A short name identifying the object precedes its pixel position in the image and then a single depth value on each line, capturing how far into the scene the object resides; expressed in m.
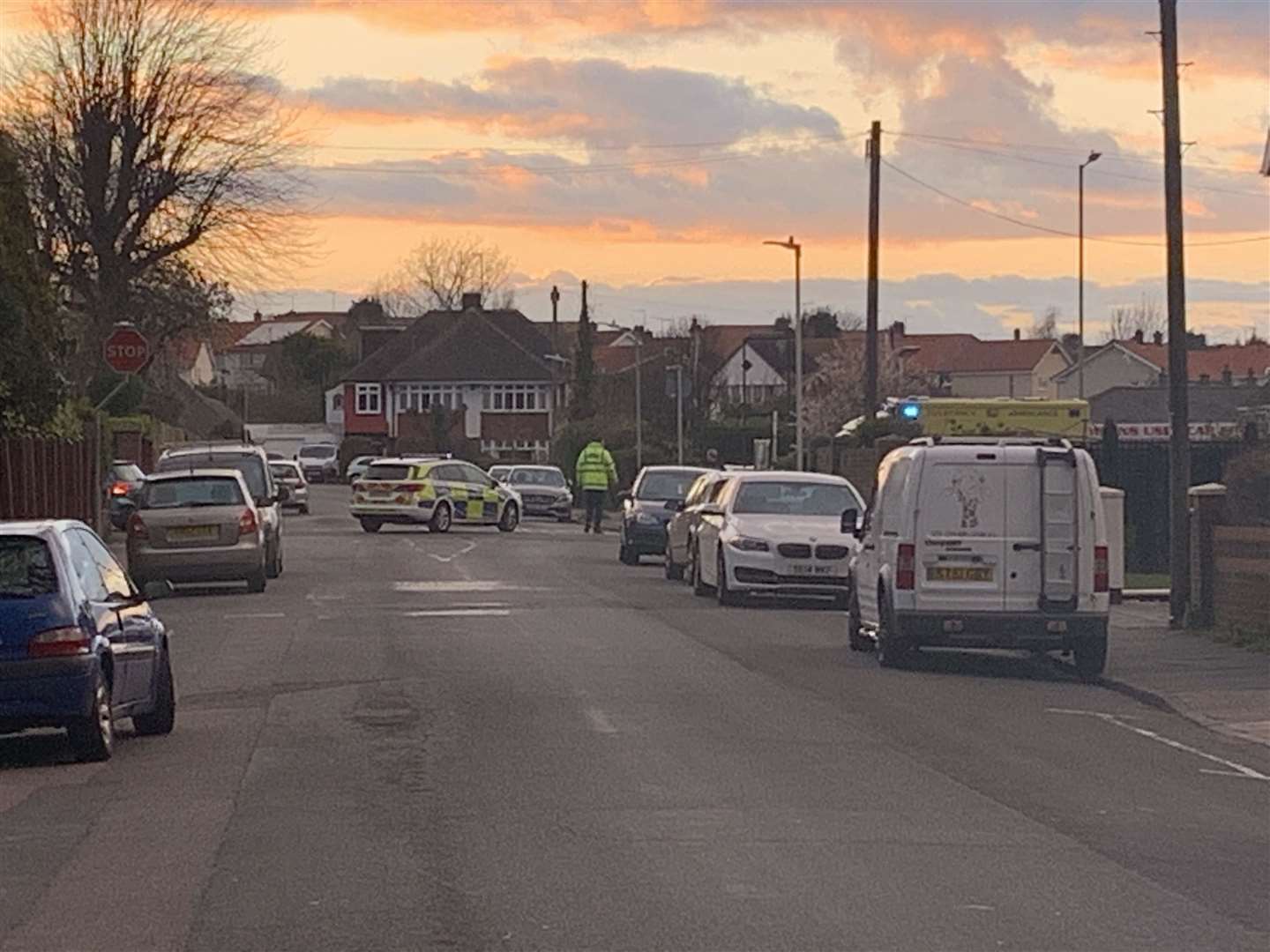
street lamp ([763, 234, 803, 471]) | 54.09
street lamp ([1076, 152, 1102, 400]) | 63.29
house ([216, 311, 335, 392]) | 148.76
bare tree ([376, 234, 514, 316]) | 137.75
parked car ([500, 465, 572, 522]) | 61.09
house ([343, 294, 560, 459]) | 108.50
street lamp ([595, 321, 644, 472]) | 74.96
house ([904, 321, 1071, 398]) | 129.38
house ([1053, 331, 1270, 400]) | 114.00
